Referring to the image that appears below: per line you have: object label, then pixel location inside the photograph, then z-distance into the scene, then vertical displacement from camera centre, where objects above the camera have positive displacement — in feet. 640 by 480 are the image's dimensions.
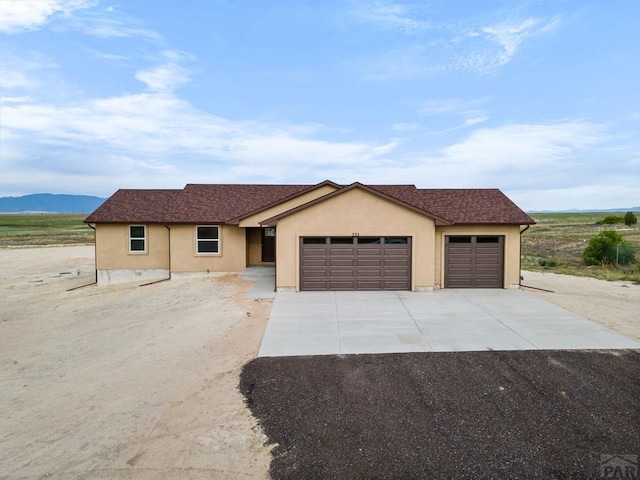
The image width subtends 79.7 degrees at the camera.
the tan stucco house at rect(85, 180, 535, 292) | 49.70 -1.33
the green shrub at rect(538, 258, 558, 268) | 77.71 -7.27
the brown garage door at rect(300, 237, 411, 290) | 50.19 -4.53
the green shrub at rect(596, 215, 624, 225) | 199.62 +3.96
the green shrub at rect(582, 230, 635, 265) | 73.82 -4.64
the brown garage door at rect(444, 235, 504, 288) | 52.29 -4.60
